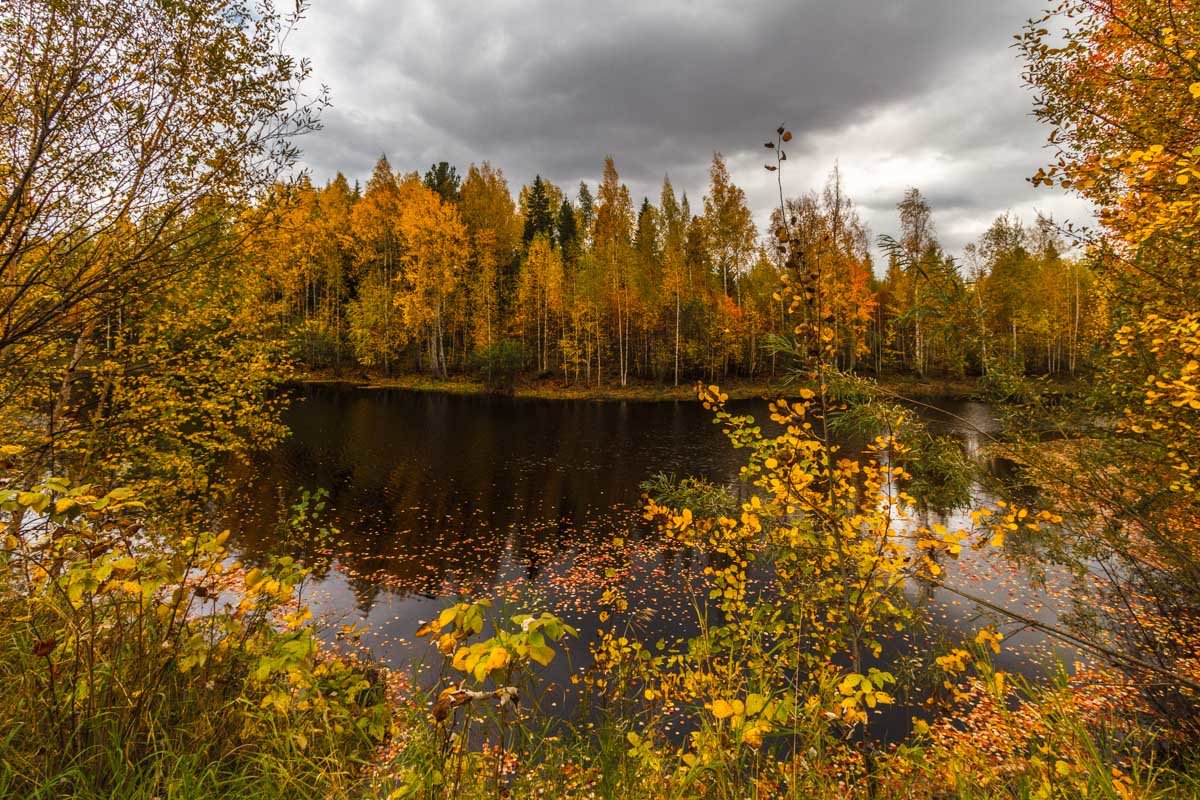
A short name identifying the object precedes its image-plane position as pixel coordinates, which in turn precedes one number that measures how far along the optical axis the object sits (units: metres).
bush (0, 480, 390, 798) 1.91
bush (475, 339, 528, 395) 35.41
